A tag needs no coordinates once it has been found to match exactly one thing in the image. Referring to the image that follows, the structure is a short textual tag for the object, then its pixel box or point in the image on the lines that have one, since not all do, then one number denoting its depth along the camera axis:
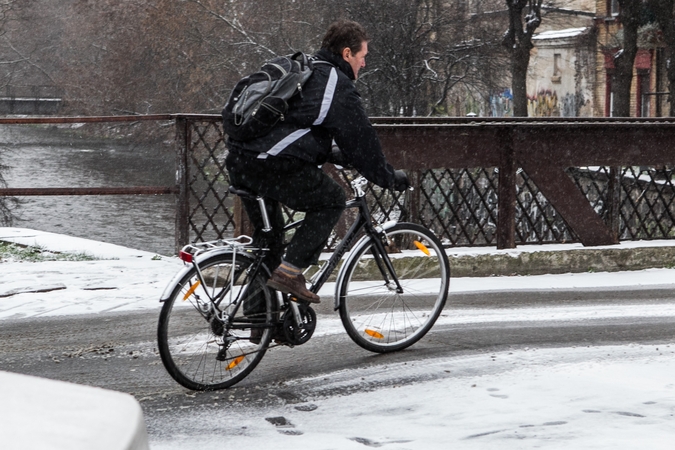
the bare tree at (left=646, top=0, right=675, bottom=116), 53.50
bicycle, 9.85
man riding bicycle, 10.01
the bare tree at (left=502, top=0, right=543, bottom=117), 56.56
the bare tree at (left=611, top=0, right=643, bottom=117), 55.06
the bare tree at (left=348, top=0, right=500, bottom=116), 57.16
